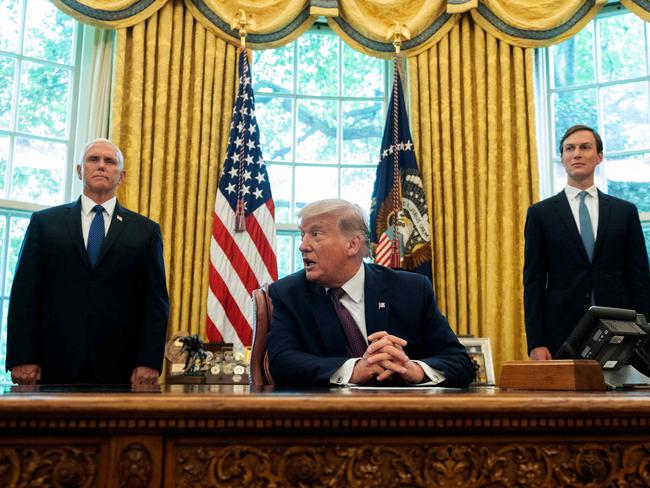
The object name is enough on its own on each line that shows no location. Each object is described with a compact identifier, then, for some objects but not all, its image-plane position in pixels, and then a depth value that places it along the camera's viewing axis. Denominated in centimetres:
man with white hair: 288
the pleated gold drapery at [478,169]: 480
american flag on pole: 447
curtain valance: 488
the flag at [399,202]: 471
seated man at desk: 210
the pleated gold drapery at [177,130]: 459
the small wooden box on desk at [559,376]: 152
